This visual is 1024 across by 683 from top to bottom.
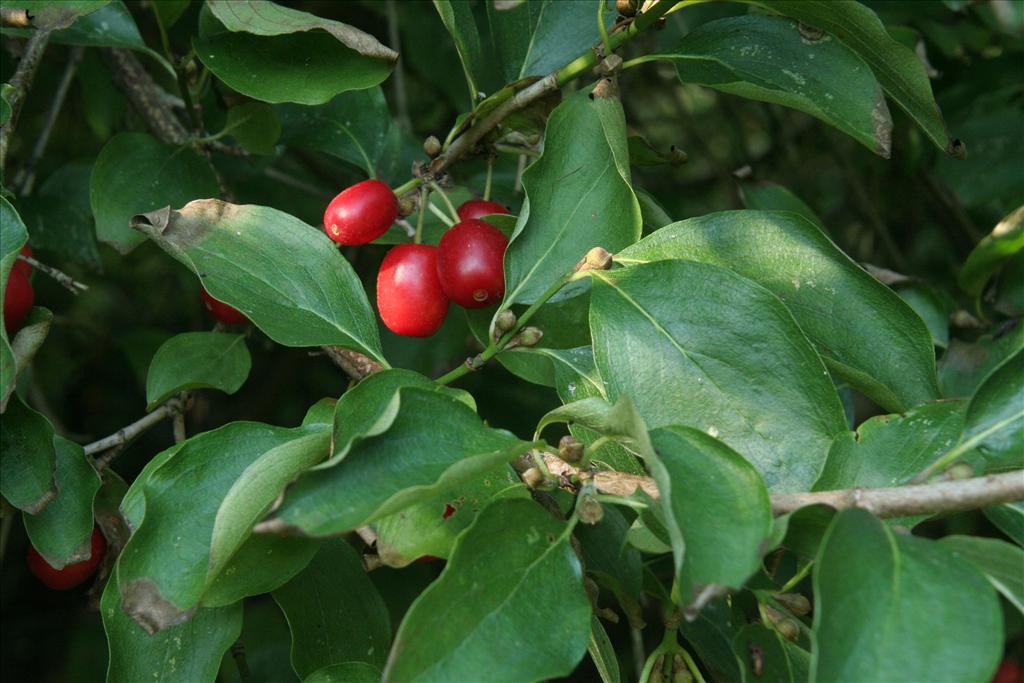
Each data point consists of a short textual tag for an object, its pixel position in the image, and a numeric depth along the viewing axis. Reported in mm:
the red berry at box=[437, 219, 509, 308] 402
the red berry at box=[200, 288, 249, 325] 449
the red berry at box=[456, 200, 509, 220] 422
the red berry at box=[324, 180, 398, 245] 411
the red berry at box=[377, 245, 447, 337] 410
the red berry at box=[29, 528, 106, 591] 415
